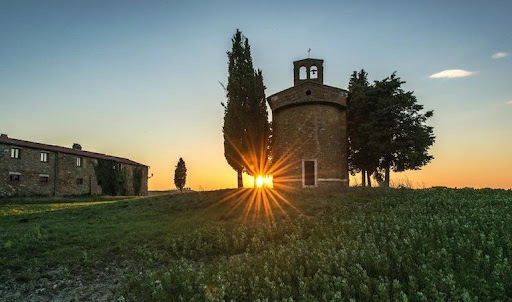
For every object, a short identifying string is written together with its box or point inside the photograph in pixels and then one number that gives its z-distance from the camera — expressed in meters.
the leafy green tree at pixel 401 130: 32.34
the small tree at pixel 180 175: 79.38
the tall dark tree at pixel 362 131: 33.84
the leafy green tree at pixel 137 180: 64.94
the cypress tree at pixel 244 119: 30.34
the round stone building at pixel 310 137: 30.52
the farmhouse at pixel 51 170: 45.16
